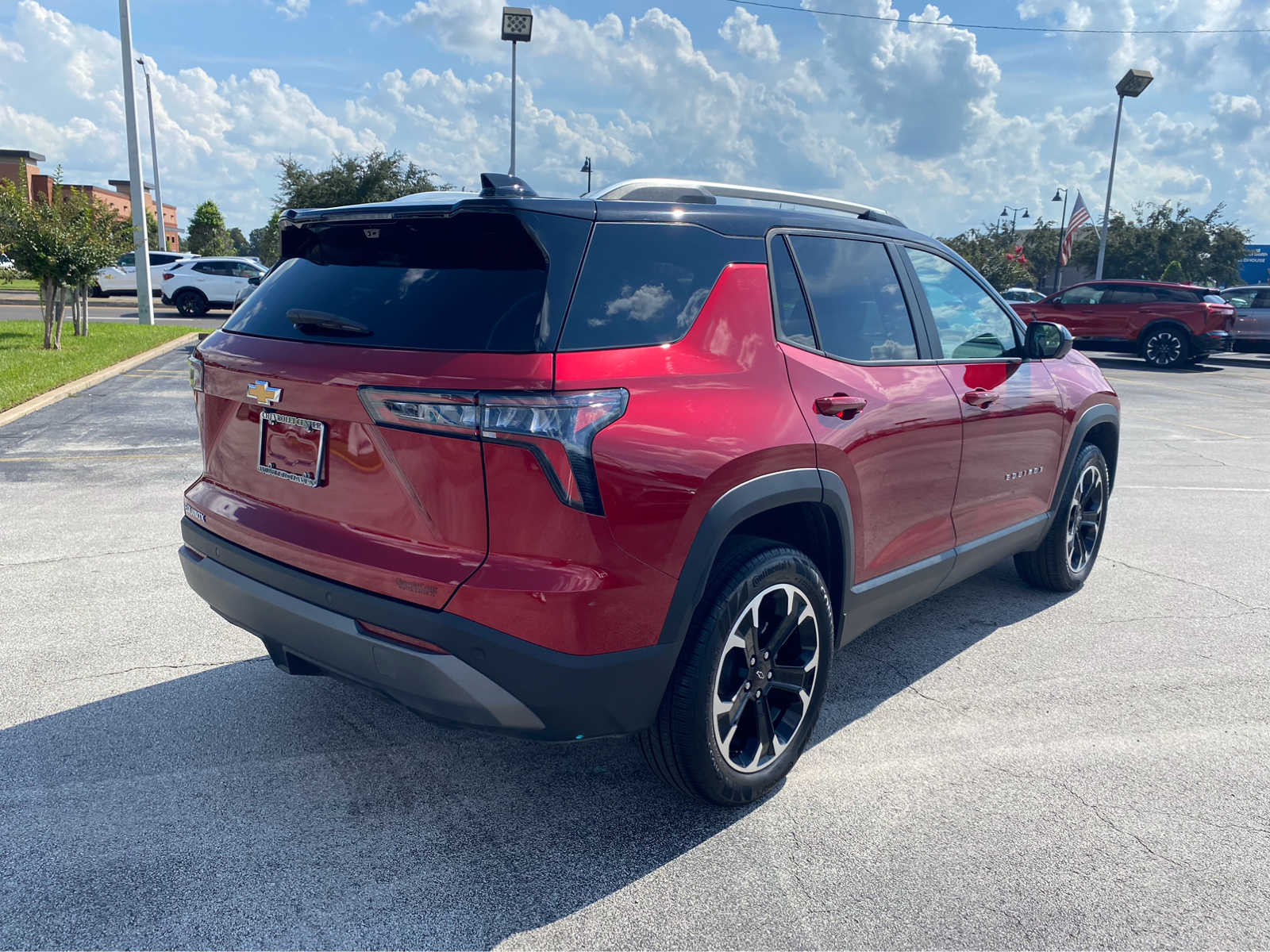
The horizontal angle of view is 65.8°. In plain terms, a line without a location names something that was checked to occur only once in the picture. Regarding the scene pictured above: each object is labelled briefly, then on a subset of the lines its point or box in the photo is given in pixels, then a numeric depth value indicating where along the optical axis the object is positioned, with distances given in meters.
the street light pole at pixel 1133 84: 34.34
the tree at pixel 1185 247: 50.47
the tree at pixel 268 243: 27.40
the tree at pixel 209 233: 68.00
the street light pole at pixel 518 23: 30.23
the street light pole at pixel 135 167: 19.30
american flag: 29.95
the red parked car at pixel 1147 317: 20.00
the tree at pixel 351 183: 31.55
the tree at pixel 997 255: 36.84
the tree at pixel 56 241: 14.06
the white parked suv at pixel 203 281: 25.64
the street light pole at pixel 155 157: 38.41
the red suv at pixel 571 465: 2.42
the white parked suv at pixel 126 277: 29.84
